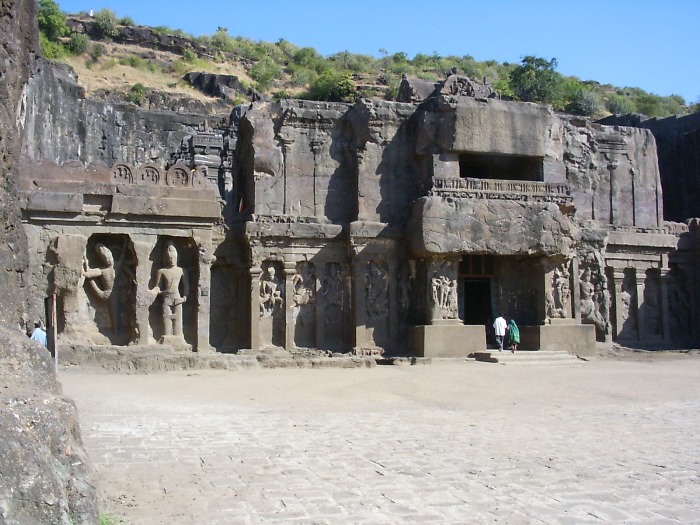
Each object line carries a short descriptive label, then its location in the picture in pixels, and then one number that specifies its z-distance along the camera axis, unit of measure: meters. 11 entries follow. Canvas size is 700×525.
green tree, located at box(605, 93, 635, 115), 63.65
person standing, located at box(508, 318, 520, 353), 20.29
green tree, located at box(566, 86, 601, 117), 58.34
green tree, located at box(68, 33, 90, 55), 59.41
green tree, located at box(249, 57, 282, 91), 65.25
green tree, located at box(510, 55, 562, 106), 60.28
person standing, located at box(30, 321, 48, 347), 13.25
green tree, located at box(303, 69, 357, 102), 57.19
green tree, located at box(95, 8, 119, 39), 63.31
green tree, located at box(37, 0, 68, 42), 59.59
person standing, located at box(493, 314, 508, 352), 20.25
